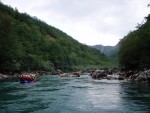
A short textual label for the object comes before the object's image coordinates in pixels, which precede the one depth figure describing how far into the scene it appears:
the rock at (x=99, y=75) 37.73
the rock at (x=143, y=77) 28.61
